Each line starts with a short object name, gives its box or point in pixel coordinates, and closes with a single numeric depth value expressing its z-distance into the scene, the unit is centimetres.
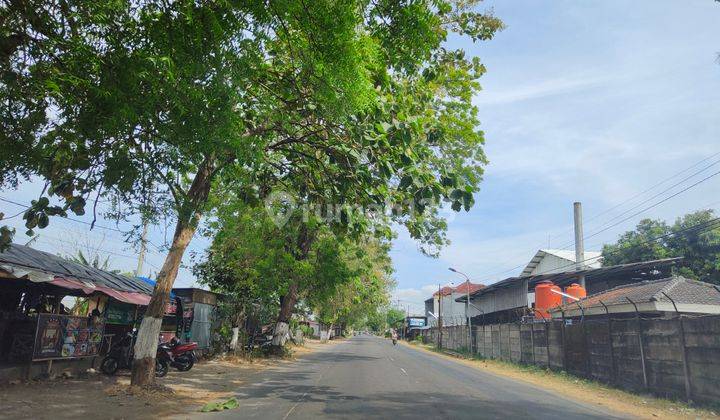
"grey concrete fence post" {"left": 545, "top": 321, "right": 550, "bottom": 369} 2362
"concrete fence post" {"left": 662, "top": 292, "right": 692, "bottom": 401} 1325
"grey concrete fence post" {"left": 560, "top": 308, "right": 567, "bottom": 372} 2164
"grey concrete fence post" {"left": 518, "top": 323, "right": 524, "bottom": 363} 2778
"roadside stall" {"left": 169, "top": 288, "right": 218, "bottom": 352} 2025
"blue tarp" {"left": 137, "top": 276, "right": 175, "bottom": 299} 2142
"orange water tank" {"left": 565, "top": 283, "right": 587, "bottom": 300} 3008
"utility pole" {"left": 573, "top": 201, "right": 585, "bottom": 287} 4009
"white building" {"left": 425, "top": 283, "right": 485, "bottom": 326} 8380
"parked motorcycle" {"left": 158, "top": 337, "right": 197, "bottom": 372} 1590
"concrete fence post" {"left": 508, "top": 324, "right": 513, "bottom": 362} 2964
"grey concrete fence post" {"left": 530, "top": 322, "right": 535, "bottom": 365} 2572
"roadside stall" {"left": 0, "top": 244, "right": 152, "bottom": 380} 1202
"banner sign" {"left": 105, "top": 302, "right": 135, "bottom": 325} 1692
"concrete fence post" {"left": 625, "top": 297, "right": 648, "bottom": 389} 1537
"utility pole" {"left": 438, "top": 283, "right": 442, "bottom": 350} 5357
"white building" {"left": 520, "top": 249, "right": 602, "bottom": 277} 4381
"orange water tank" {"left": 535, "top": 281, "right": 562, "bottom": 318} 3058
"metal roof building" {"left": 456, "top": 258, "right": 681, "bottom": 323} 3198
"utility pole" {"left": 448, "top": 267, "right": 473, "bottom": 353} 3956
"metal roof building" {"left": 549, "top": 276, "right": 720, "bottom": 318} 1878
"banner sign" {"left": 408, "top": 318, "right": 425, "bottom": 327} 10012
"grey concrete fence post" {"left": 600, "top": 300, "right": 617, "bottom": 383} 1739
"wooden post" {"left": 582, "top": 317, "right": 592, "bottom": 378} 1937
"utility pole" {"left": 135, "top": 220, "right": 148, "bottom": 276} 869
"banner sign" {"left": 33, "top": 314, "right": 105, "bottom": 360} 1235
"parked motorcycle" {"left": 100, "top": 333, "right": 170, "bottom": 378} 1450
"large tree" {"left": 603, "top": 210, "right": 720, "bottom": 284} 3409
